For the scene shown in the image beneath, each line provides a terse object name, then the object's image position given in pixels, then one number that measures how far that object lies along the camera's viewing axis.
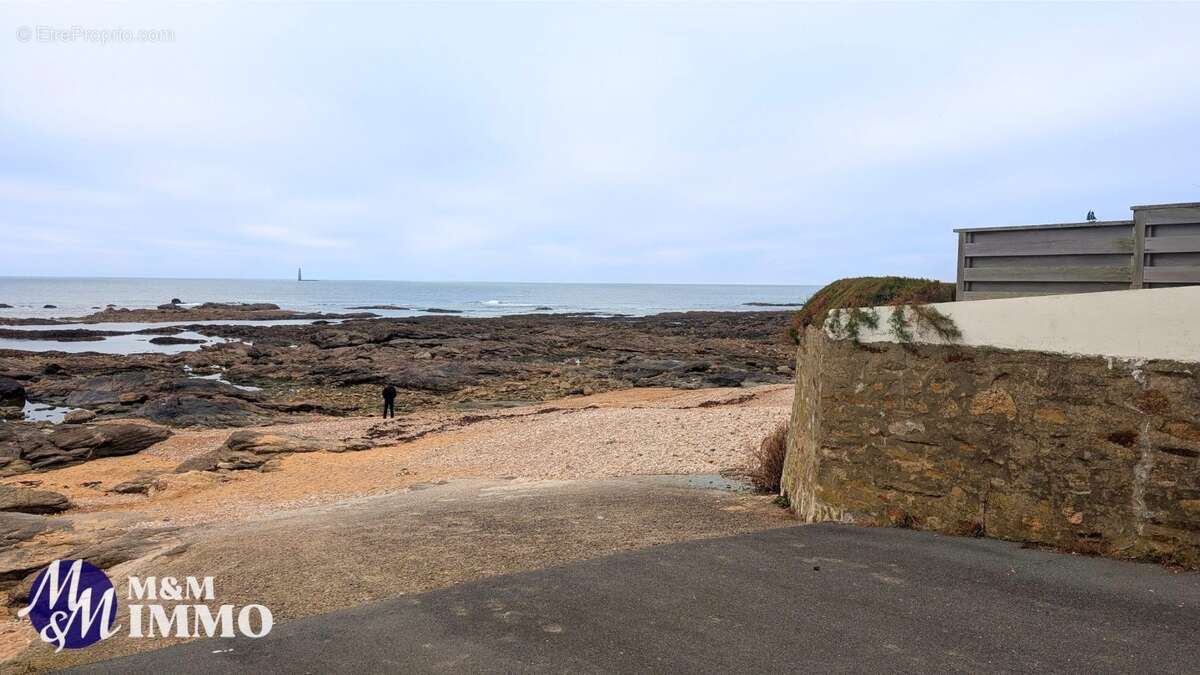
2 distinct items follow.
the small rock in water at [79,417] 22.83
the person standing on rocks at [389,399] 24.12
